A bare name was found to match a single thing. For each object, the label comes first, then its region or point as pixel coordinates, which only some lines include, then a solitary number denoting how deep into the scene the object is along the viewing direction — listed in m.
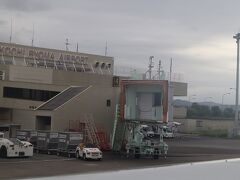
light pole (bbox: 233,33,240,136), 101.56
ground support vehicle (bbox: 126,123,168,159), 50.25
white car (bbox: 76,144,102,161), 45.28
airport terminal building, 59.75
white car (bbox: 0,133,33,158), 44.58
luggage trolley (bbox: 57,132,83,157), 49.41
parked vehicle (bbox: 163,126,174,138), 93.93
